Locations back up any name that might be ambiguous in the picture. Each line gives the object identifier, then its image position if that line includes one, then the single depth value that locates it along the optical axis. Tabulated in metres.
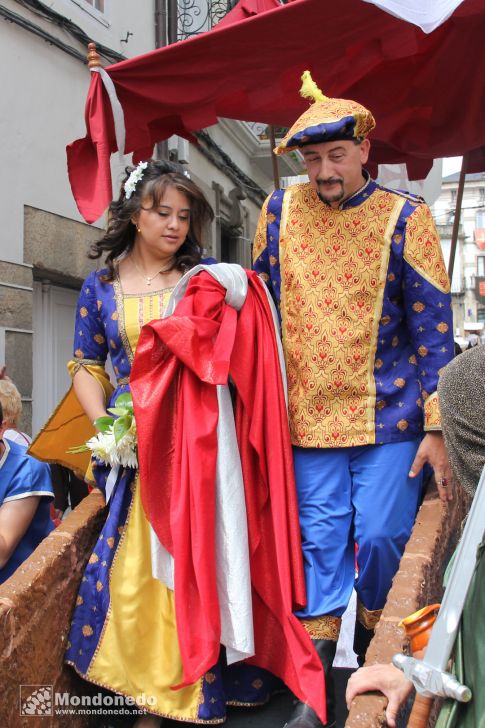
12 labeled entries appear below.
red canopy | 3.00
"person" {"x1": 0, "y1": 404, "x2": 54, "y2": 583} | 2.76
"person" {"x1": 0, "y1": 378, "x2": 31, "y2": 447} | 3.50
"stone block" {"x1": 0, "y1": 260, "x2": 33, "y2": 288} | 5.82
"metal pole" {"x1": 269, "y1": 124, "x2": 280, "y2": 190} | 3.66
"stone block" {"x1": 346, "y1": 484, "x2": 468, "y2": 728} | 1.59
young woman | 2.38
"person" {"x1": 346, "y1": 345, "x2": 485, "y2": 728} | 1.18
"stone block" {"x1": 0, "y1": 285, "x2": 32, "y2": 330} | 5.81
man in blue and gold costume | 2.49
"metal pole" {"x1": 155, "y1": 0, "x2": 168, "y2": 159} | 8.20
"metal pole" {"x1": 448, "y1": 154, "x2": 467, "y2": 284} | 4.11
